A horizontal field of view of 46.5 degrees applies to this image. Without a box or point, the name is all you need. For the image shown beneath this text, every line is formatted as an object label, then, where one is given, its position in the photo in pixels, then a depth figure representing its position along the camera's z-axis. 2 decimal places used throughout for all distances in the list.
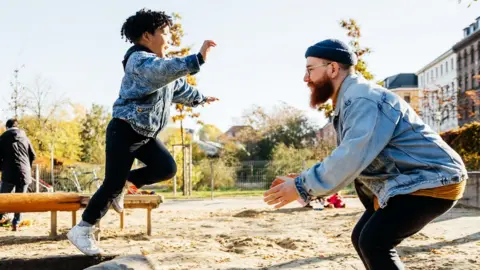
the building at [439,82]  53.53
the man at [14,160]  10.03
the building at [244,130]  47.78
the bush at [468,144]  15.71
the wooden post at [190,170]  23.20
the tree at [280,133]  42.47
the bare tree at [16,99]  32.05
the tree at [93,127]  47.66
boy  4.07
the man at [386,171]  2.72
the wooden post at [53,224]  8.77
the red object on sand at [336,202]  14.32
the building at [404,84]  84.12
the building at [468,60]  63.06
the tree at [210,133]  84.38
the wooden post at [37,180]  17.00
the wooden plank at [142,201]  8.43
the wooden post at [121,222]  9.73
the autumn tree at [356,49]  18.28
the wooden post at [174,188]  23.30
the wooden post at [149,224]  8.98
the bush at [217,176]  28.61
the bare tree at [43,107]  38.16
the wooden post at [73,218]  8.90
